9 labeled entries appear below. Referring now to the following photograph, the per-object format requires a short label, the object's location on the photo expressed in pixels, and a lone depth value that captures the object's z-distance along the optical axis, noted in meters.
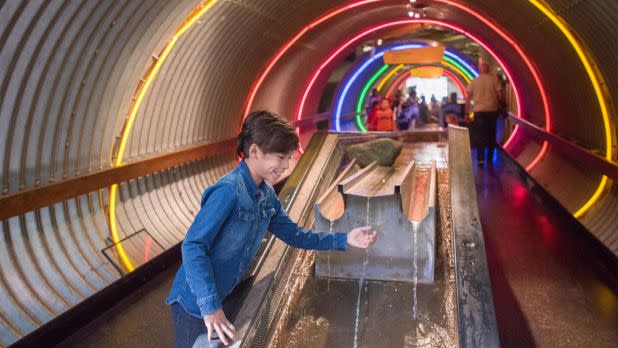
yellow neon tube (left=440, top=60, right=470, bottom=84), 30.42
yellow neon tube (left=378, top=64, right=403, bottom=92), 31.75
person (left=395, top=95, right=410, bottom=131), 21.56
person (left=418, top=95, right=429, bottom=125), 28.07
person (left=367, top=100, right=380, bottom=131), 17.27
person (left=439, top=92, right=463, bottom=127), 19.41
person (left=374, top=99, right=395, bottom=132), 16.86
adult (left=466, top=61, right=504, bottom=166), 13.28
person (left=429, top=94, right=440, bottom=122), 31.49
